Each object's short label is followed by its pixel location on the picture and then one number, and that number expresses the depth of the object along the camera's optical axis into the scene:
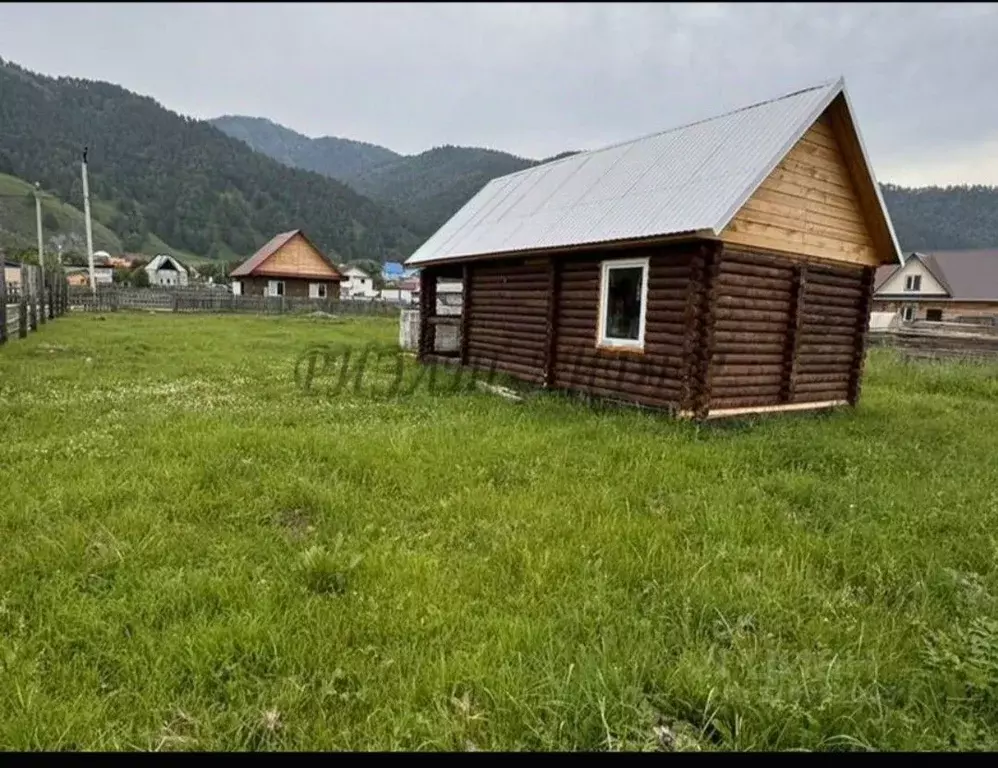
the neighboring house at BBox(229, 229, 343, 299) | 47.41
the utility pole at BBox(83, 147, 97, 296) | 34.51
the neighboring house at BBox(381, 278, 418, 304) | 86.69
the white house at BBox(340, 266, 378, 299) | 94.31
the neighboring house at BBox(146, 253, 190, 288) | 81.57
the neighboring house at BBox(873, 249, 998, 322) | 40.69
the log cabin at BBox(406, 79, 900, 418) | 9.08
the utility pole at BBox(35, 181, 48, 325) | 37.25
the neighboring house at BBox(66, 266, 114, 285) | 72.59
